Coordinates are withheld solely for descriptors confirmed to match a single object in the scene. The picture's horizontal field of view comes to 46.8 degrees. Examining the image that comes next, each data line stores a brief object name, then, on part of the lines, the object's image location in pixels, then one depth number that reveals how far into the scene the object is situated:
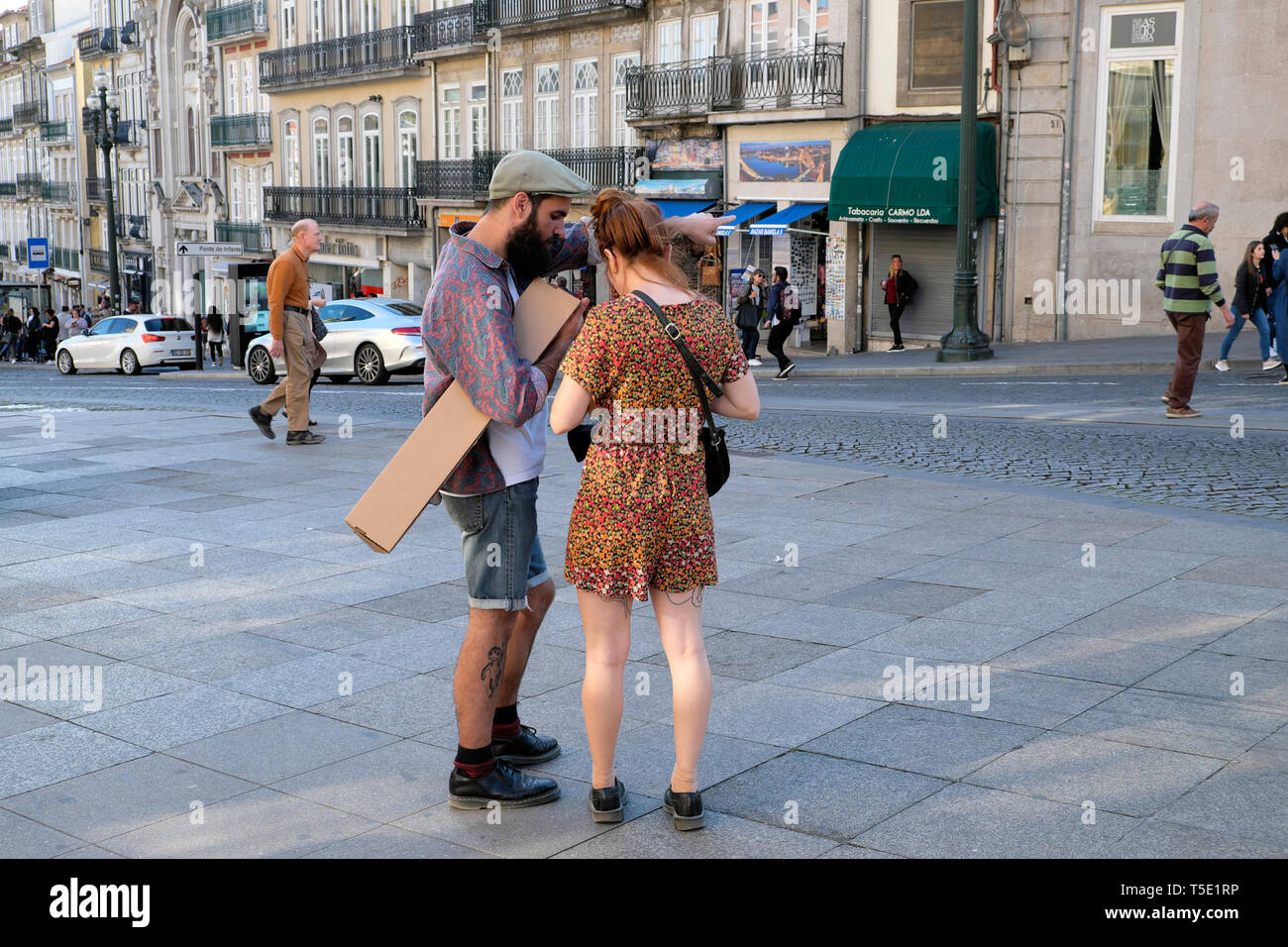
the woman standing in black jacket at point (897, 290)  27.67
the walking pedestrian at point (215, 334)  38.03
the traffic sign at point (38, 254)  56.91
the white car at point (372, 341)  24.53
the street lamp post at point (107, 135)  39.94
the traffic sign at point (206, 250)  36.88
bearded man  4.25
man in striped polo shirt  12.06
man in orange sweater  11.56
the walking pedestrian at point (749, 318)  23.28
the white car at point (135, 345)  35.38
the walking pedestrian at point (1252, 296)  16.97
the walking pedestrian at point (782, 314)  23.20
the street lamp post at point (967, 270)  22.11
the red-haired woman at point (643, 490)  4.08
